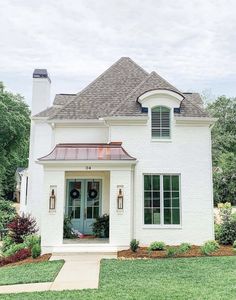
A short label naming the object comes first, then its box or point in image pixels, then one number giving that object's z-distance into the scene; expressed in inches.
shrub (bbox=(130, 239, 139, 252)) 509.7
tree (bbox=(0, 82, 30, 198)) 1369.3
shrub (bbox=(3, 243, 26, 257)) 547.1
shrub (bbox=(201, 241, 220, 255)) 490.8
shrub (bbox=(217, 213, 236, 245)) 565.1
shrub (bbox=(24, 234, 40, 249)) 532.1
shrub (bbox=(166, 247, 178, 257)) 483.8
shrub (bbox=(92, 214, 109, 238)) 594.9
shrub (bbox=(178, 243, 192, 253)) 502.0
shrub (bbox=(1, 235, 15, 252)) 622.4
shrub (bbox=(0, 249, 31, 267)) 504.4
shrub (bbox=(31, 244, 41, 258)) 491.5
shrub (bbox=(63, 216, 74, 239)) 582.6
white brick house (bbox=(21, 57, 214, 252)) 538.3
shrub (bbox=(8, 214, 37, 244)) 629.3
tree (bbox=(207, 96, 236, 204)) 1531.7
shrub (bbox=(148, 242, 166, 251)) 524.1
